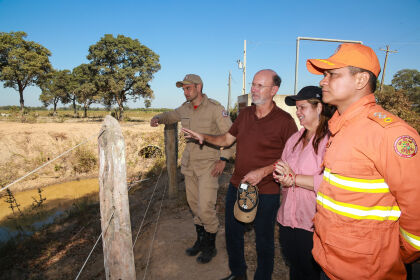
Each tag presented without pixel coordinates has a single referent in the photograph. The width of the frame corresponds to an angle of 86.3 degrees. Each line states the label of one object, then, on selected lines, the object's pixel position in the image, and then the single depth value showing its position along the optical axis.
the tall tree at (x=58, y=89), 34.25
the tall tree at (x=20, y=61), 24.56
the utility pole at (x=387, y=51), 23.34
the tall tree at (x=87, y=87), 26.44
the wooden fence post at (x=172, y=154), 5.06
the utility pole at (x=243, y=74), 21.17
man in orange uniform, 0.98
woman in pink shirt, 1.78
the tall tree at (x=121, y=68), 26.20
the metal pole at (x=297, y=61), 10.99
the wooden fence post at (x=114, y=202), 1.69
